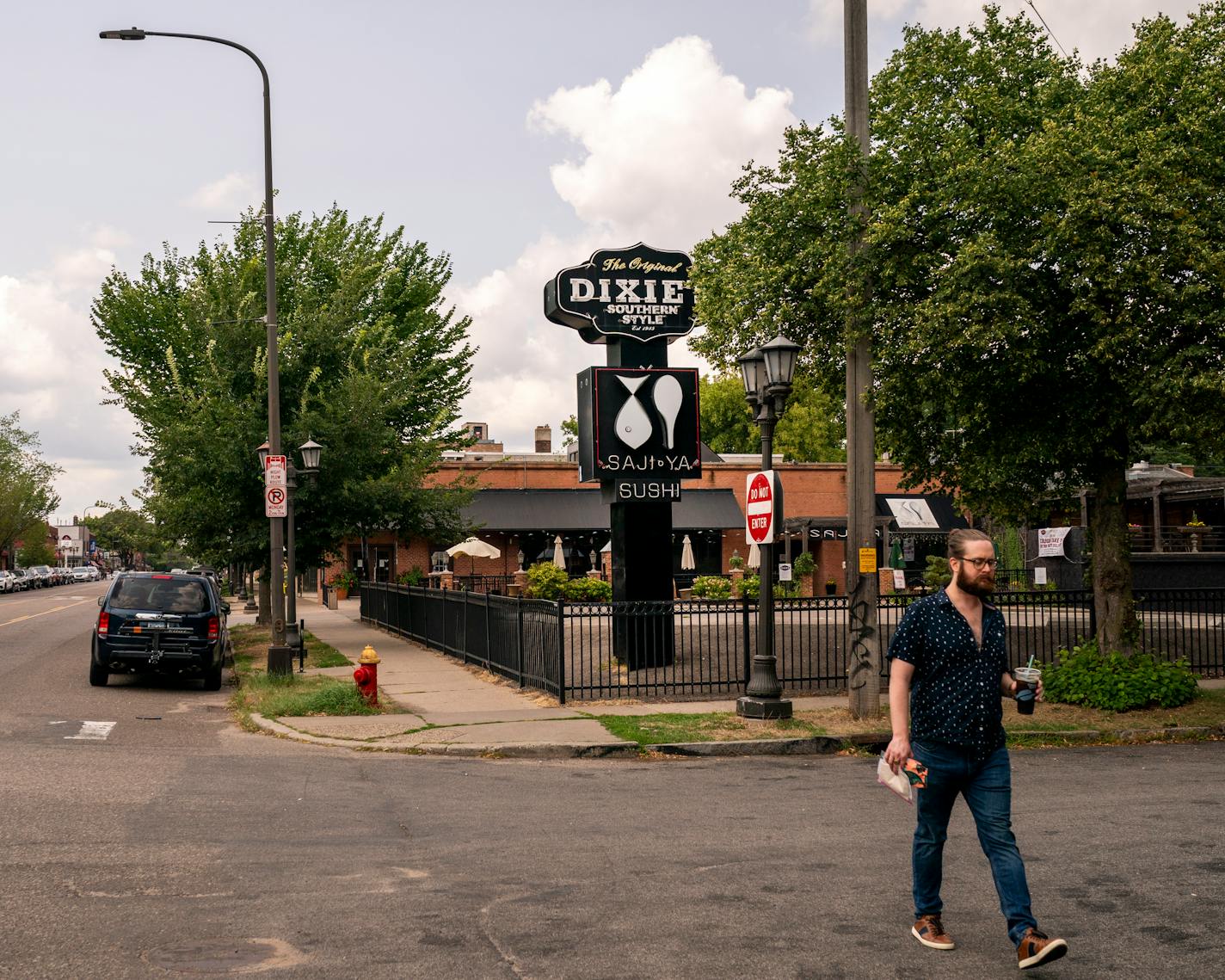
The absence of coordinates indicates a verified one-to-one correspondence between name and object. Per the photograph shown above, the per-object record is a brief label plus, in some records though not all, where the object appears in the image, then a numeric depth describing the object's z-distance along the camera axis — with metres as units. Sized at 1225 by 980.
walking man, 5.20
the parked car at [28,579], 81.81
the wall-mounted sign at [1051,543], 34.12
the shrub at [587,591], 33.06
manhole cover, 5.19
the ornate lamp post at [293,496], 19.16
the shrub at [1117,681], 13.45
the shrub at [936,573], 31.08
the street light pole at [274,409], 17.48
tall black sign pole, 17.92
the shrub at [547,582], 32.94
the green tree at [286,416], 23.98
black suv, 17.47
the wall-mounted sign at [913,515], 46.72
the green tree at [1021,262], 12.42
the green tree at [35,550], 112.00
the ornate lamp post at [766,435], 13.04
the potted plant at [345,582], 45.61
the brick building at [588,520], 45.75
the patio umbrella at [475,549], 39.97
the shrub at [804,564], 40.03
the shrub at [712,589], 33.12
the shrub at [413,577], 38.91
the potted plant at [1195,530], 31.41
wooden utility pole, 13.04
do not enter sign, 12.92
